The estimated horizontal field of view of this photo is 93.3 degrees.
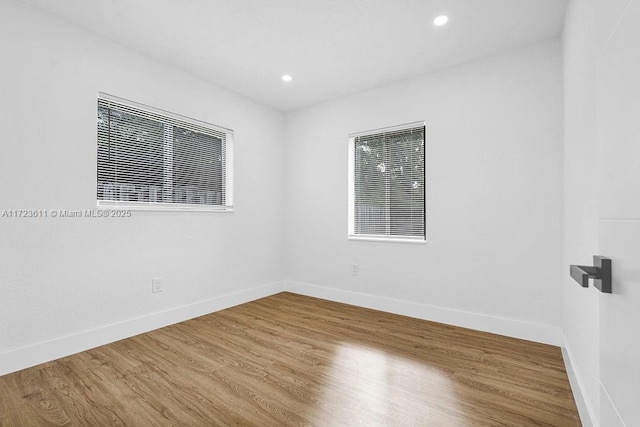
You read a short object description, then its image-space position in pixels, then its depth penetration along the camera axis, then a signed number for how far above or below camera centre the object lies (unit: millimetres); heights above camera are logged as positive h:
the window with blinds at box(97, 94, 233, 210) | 2854 +587
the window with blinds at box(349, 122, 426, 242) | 3562 +385
